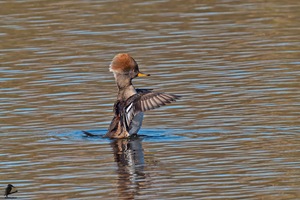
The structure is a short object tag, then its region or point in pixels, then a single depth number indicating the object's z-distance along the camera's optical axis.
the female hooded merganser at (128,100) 22.78
